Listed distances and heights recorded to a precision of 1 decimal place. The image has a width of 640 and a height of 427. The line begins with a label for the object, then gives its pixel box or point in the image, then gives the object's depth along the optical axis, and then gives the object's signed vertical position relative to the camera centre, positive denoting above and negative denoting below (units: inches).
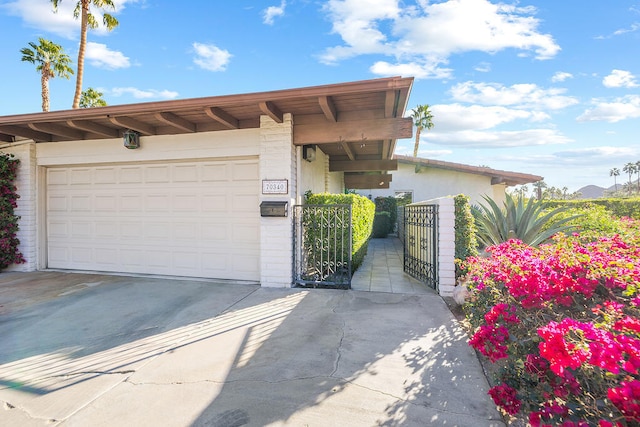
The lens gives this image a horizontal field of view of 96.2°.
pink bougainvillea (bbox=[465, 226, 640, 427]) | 54.6 -29.2
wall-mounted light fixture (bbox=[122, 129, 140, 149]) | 215.5 +51.9
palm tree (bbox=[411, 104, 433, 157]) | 962.4 +304.1
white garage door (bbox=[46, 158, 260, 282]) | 216.4 -8.9
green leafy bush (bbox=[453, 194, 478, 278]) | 184.9 -16.7
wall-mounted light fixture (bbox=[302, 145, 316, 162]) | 225.5 +43.1
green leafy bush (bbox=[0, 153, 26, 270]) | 241.8 -5.2
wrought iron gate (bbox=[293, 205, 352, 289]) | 201.3 -27.4
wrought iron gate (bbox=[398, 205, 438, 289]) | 187.3 -27.2
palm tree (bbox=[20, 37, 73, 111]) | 500.1 +266.4
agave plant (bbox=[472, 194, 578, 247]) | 197.5 -11.0
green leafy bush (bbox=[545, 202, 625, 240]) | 174.2 -10.8
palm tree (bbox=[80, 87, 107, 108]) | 602.5 +231.8
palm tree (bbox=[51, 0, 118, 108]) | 465.4 +310.1
